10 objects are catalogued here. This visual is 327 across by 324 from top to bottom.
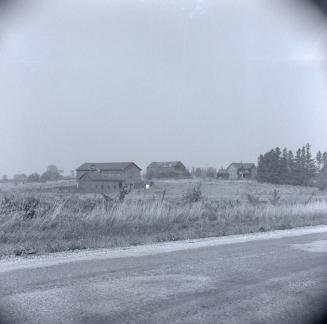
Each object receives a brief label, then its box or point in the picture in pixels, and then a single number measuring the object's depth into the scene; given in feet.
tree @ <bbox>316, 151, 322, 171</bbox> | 403.71
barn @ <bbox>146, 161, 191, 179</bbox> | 351.25
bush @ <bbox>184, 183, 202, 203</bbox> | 77.27
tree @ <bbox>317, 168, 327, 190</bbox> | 242.58
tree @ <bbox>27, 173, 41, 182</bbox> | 335.65
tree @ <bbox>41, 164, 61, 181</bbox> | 349.45
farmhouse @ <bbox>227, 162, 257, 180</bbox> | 391.24
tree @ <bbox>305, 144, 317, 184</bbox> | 321.81
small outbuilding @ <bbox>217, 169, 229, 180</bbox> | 400.84
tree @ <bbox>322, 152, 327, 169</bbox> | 387.36
